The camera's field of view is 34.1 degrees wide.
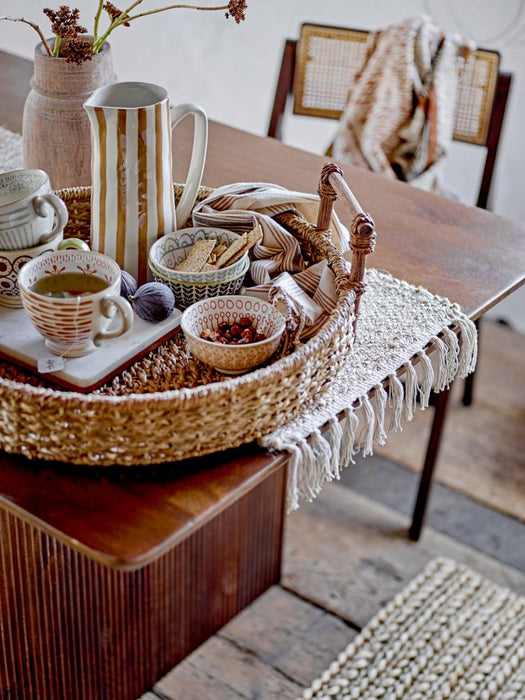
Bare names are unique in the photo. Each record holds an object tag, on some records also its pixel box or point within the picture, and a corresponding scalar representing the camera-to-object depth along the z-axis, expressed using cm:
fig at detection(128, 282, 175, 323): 80
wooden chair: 164
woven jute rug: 132
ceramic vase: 98
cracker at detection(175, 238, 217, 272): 85
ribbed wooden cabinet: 99
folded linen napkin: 83
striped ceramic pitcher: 82
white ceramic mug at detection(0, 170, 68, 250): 78
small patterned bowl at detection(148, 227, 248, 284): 83
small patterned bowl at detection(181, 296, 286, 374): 75
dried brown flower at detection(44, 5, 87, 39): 89
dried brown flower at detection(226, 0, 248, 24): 84
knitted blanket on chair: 169
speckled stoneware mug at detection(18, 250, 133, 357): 72
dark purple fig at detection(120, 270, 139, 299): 82
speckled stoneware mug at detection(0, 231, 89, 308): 79
